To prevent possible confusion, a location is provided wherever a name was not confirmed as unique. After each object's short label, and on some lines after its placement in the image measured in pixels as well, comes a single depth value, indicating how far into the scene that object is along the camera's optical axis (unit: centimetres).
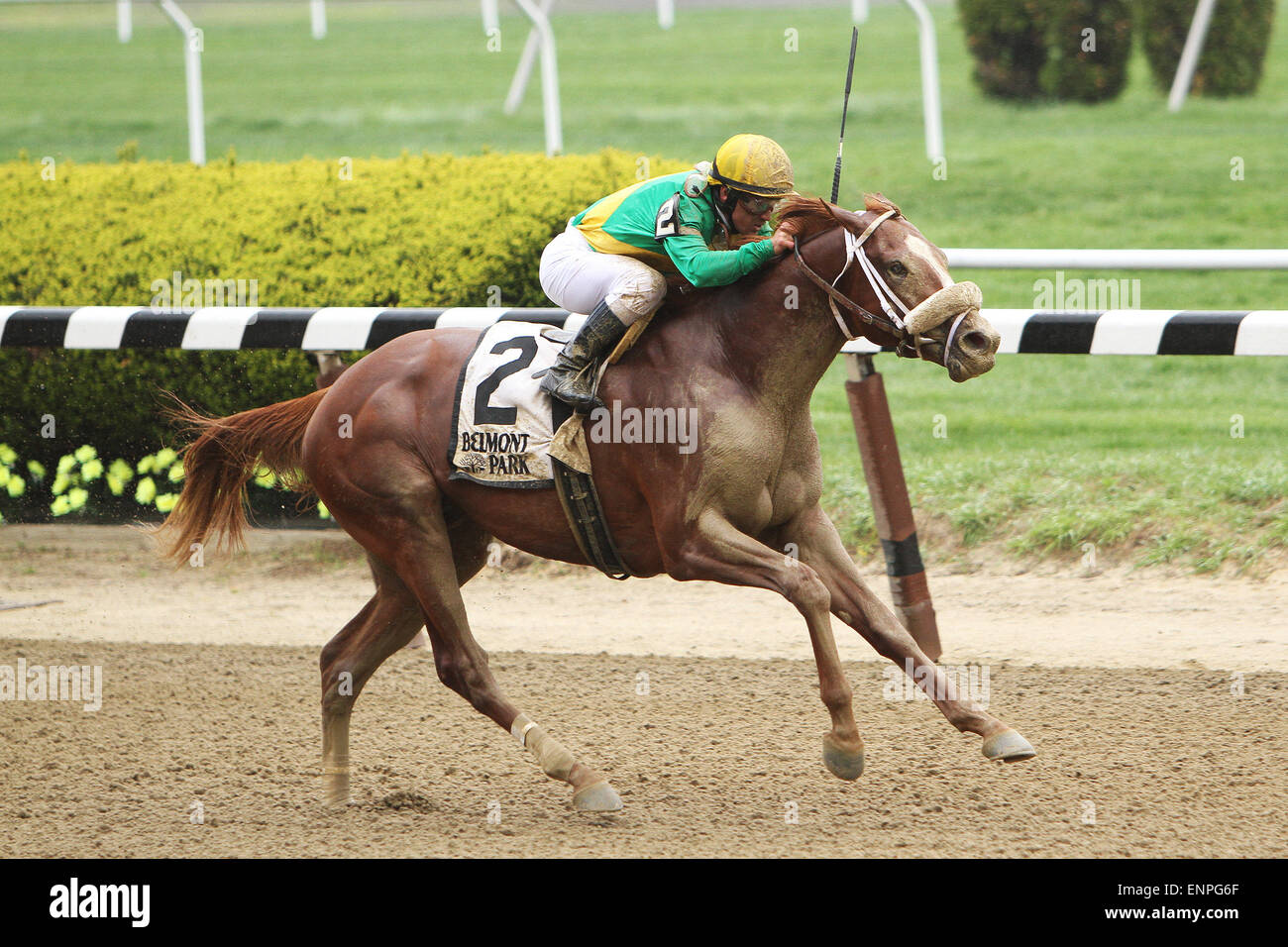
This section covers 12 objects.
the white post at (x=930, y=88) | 1998
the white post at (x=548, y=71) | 1787
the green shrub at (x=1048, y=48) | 2645
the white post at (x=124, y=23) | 2130
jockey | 826
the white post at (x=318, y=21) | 2641
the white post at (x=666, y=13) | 2467
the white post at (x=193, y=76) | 1798
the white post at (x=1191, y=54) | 2460
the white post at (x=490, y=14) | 2184
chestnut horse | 802
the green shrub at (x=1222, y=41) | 2691
